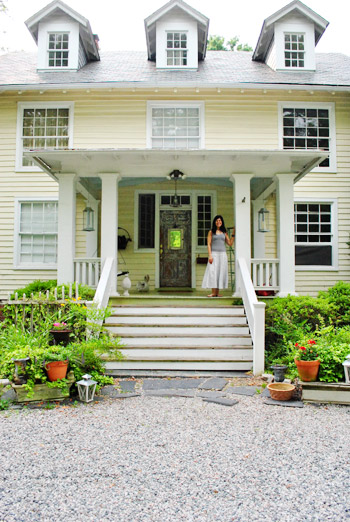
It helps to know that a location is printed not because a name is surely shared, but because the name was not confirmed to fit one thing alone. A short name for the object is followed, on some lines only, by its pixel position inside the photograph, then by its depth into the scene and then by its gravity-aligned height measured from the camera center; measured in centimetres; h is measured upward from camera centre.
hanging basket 1096 +91
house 1063 +388
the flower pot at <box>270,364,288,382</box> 512 -119
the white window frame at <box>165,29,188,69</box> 1164 +647
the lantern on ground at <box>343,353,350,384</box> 461 -105
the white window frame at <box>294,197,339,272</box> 1058 +112
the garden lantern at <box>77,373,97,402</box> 457 -128
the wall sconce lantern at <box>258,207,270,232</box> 883 +125
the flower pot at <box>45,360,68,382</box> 460 -107
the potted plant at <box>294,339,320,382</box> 470 -97
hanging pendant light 813 +202
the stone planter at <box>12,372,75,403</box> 453 -133
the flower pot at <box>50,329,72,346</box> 533 -80
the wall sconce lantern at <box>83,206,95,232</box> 884 +122
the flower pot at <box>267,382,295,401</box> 468 -131
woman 803 +32
